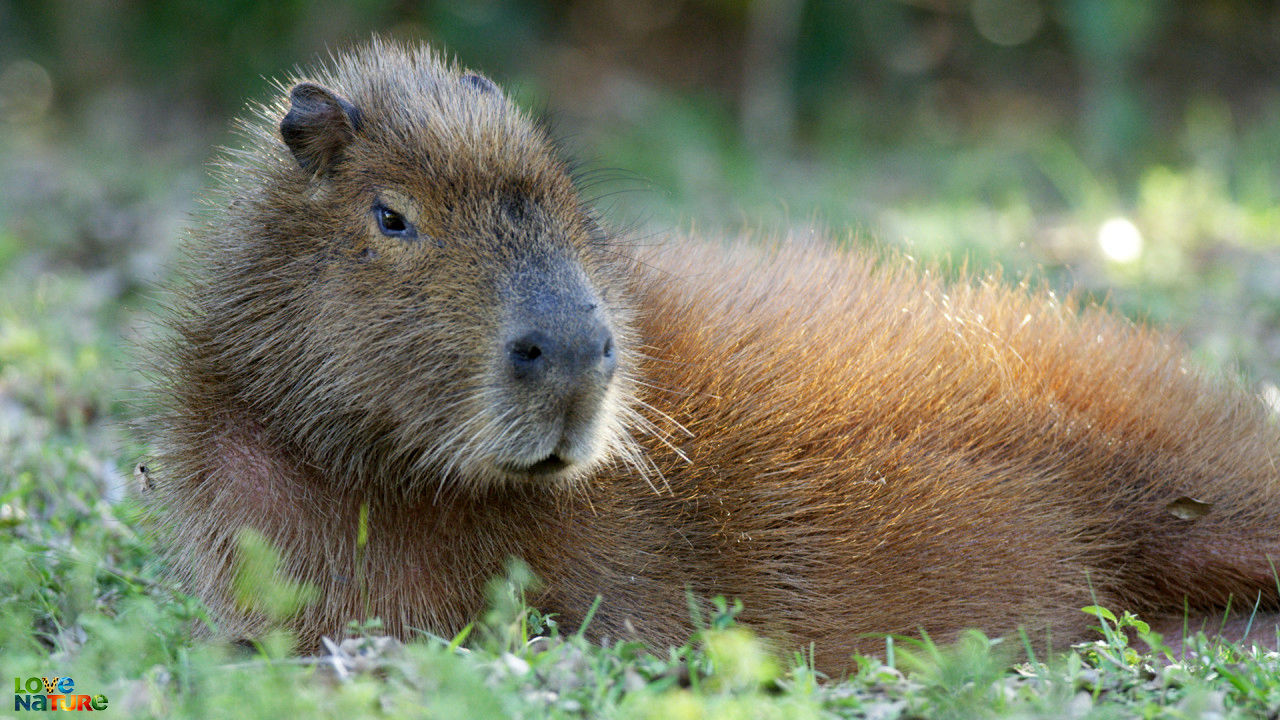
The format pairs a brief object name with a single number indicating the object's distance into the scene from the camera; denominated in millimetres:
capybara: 5703
